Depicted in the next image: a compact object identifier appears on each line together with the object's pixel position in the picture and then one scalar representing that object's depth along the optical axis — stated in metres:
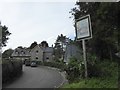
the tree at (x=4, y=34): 19.11
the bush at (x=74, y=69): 4.12
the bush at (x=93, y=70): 3.86
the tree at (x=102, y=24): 4.66
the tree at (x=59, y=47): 32.60
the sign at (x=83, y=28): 3.21
